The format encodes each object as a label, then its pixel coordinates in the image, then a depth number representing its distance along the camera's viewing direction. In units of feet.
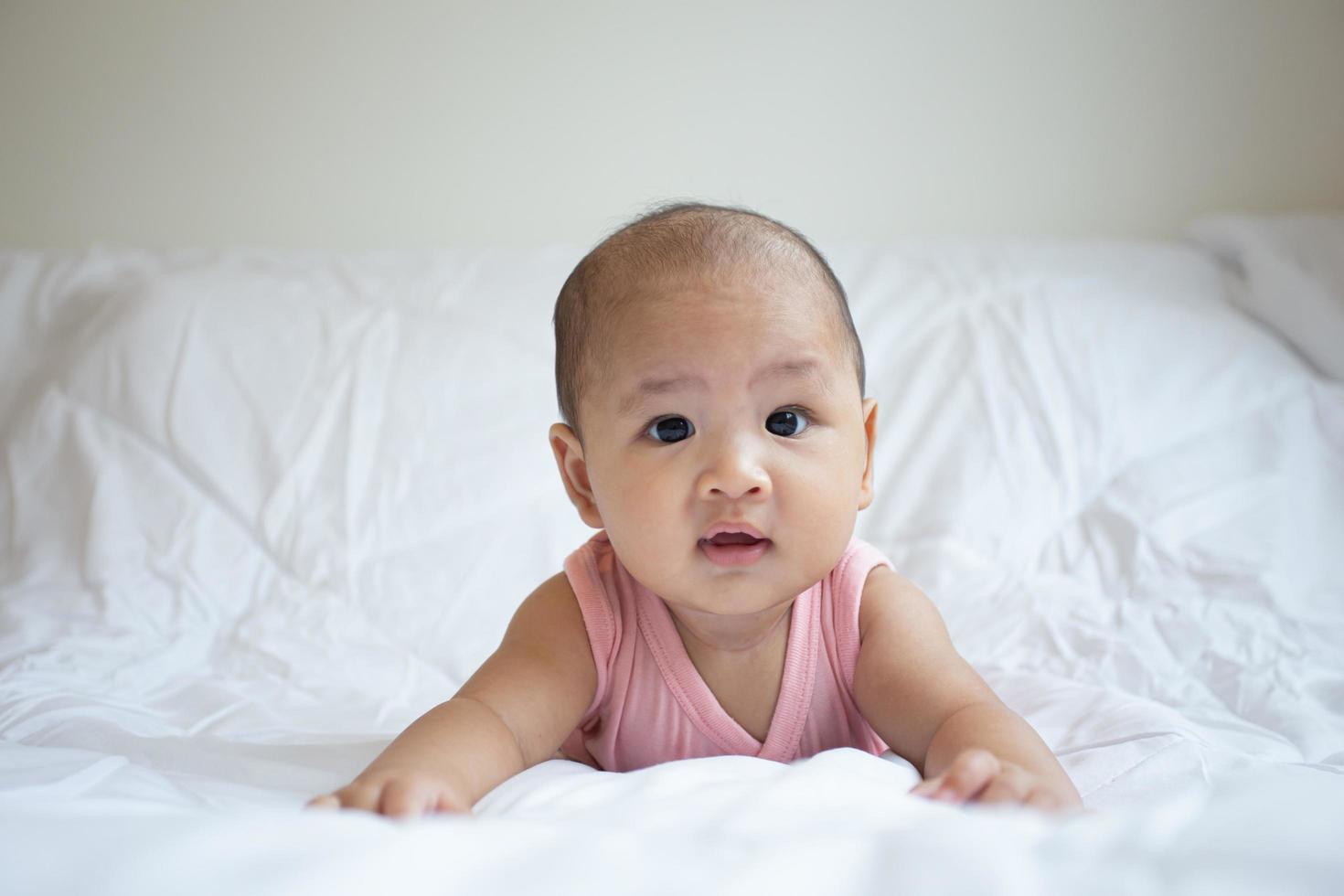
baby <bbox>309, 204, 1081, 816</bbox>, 2.72
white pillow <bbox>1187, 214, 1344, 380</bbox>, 5.06
